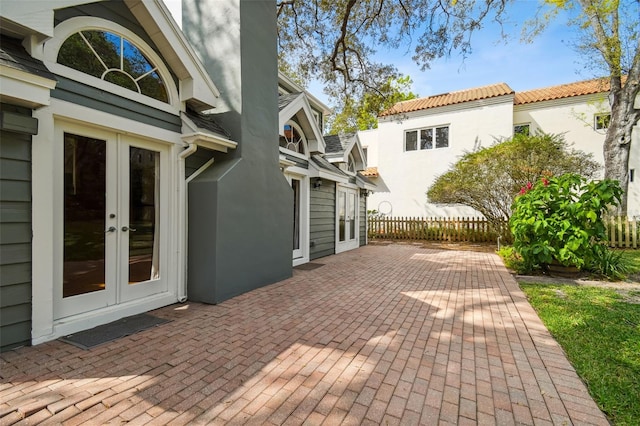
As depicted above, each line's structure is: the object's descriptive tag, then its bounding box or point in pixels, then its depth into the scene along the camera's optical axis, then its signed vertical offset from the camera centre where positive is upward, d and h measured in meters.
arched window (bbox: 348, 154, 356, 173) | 12.41 +2.05
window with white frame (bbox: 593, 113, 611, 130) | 13.67 +4.35
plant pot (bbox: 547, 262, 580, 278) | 6.62 -1.31
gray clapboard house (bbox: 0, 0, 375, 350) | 2.95 +0.69
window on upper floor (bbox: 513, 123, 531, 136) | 15.01 +4.41
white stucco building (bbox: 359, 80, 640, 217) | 14.09 +4.43
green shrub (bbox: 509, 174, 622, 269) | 6.05 -0.18
